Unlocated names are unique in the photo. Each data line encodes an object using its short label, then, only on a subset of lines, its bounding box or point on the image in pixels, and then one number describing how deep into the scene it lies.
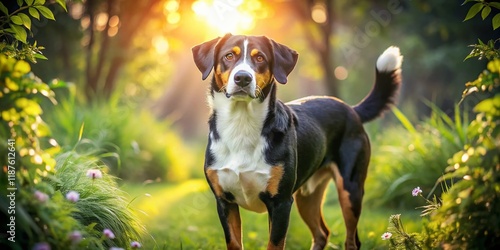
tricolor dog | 3.80
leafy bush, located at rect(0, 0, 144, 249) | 2.70
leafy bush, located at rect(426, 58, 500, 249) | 2.84
